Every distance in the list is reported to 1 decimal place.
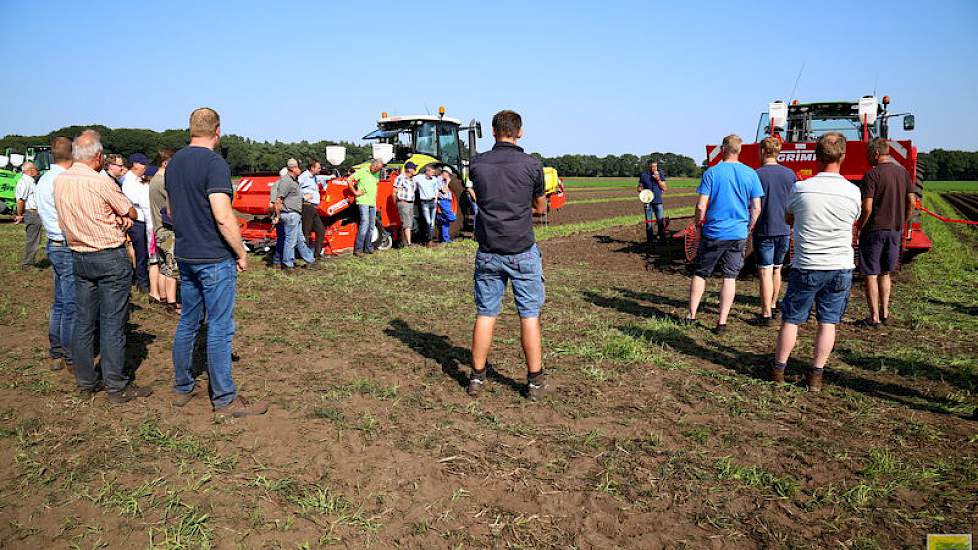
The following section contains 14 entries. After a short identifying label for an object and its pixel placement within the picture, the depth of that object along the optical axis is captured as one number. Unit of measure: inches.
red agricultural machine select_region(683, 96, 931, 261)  352.2
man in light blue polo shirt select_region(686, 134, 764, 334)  232.4
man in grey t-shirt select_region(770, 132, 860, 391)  175.0
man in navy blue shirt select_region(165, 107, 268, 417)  155.8
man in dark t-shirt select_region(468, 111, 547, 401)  169.6
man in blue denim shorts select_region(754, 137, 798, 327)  252.1
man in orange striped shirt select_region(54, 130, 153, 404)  167.6
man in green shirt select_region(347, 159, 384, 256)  440.5
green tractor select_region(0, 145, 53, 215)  717.3
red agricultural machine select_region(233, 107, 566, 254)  439.5
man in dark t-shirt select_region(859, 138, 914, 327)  236.9
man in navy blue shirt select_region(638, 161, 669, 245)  491.8
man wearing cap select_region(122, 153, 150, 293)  266.5
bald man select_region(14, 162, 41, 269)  396.8
